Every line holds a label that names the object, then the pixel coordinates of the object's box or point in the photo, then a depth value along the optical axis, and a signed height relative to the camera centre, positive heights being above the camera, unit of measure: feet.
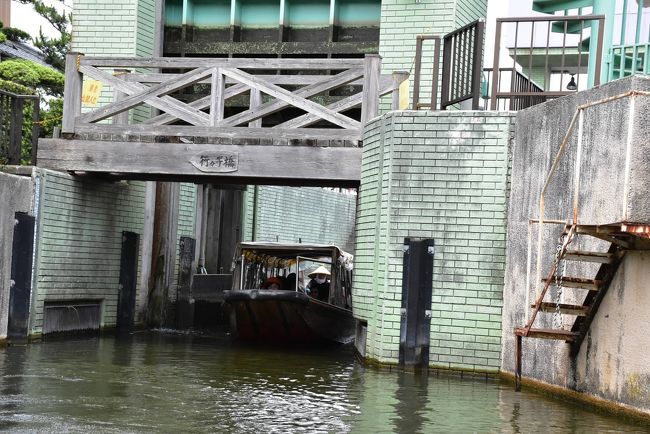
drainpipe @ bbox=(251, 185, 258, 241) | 90.02 +2.36
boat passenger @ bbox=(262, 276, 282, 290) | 67.41 -2.24
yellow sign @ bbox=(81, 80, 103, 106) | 59.00 +7.39
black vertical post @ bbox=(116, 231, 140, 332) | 65.21 -2.54
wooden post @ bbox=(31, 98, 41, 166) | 57.21 +5.24
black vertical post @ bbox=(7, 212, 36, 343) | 53.36 -2.19
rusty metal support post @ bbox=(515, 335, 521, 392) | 38.58 -3.52
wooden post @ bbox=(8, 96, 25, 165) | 57.00 +5.04
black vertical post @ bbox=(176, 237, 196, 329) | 72.28 -3.04
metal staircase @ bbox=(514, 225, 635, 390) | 34.71 -0.66
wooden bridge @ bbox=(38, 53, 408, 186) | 53.88 +5.44
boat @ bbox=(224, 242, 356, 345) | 61.77 -2.91
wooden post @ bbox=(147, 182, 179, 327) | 68.85 -0.99
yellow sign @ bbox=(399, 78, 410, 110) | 54.34 +7.64
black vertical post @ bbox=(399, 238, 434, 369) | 47.55 -2.13
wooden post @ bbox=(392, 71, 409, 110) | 54.34 +8.16
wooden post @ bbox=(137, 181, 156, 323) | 67.56 -0.59
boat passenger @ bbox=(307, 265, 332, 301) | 69.97 -2.23
